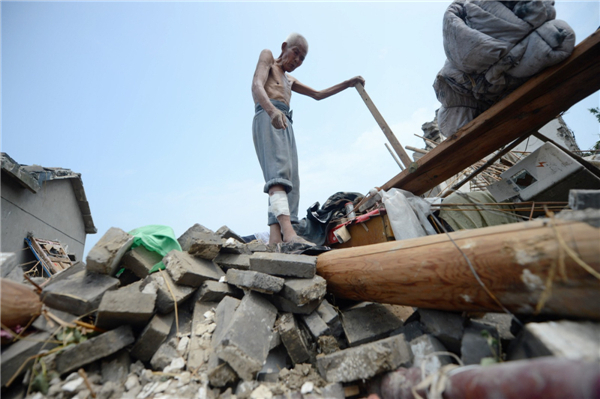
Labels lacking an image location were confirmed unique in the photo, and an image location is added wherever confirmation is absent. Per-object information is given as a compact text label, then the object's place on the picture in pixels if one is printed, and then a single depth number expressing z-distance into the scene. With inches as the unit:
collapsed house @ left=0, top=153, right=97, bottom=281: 192.2
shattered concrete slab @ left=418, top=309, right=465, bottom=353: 59.4
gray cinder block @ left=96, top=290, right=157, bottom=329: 63.6
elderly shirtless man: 120.2
